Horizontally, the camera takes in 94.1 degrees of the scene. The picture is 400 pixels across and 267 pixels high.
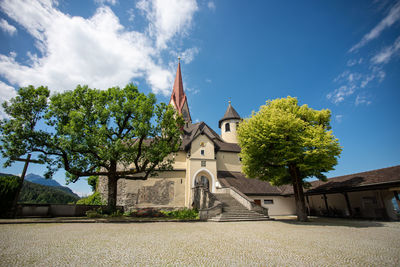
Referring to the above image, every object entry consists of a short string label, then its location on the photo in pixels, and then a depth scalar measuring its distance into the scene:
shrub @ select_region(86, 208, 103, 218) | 12.49
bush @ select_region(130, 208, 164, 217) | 14.38
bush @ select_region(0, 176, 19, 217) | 11.44
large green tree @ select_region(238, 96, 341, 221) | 12.48
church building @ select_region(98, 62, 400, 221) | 18.55
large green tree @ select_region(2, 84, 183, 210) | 12.48
